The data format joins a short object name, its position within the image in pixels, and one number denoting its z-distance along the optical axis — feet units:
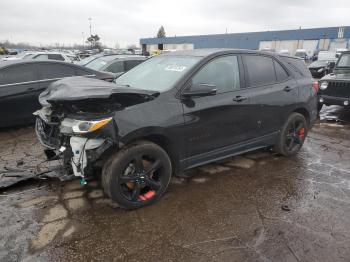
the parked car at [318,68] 66.26
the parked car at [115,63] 28.71
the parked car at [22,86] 18.78
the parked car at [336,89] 24.82
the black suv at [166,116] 9.87
